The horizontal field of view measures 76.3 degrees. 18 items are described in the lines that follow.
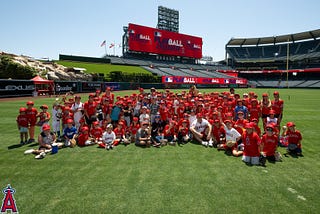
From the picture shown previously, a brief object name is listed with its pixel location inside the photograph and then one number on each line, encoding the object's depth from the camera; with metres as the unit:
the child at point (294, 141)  7.07
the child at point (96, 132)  8.55
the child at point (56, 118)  8.81
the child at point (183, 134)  8.72
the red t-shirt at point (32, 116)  8.32
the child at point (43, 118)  8.25
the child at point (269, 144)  6.29
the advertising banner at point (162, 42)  61.69
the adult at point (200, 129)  8.50
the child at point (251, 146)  6.17
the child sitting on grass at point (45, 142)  7.04
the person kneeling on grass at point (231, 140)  7.27
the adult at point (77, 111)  8.95
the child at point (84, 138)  8.07
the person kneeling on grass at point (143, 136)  8.05
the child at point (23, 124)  8.12
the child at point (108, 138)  7.93
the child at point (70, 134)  7.98
